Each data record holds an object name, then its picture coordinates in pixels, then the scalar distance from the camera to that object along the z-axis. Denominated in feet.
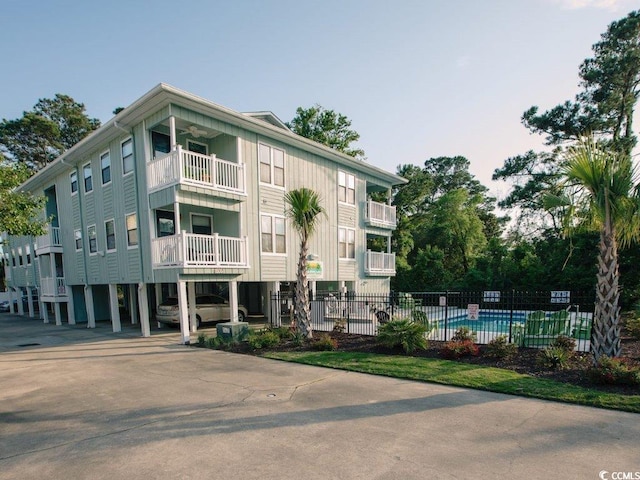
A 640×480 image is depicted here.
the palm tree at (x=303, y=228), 36.81
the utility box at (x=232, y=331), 38.34
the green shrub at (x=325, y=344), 33.47
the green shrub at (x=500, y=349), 26.99
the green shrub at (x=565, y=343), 26.35
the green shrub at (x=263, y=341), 35.29
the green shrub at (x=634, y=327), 32.24
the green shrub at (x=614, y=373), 20.03
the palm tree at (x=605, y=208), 21.54
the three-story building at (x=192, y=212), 40.93
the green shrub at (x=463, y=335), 31.30
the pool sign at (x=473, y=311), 31.10
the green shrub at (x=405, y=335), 30.94
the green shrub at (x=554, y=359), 24.09
